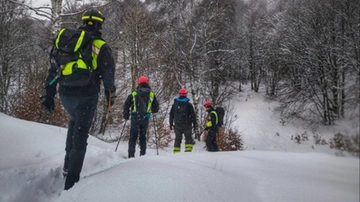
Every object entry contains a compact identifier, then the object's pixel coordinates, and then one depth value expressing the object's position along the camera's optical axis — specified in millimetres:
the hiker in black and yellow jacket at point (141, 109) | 5738
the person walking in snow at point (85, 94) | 2648
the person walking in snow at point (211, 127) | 7371
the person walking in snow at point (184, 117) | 7176
